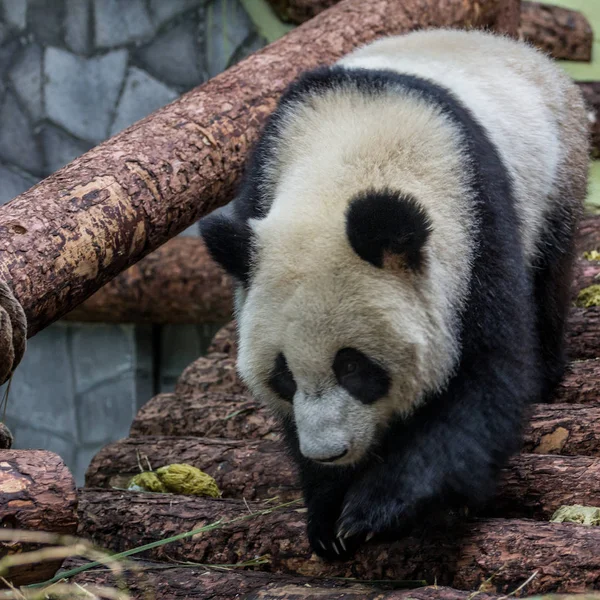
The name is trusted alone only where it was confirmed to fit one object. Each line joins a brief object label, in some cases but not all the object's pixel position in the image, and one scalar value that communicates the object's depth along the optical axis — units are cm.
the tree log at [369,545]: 463
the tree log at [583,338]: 812
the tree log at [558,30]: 1323
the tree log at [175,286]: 1274
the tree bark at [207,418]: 785
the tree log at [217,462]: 682
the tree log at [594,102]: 1209
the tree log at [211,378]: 882
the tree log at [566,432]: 616
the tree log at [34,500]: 429
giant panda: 509
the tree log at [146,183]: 612
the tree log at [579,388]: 722
